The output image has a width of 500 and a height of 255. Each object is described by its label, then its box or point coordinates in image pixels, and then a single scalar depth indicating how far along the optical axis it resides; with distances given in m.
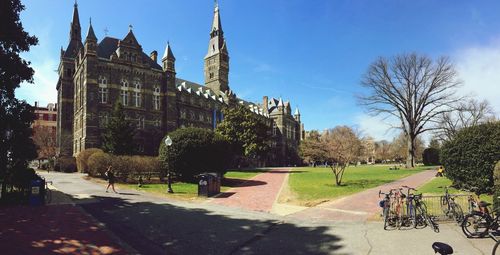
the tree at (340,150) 24.98
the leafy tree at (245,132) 50.31
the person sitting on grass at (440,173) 29.50
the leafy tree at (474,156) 17.25
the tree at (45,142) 65.36
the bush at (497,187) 10.59
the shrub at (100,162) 27.21
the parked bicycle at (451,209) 11.44
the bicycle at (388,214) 11.36
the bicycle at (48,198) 15.68
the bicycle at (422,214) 11.10
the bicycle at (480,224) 9.59
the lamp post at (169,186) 21.41
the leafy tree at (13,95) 14.59
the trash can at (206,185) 19.98
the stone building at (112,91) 45.50
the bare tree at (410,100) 45.00
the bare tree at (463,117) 55.79
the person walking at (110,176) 20.62
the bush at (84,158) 33.99
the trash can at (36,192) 14.64
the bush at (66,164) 42.25
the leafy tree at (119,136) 37.94
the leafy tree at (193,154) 26.81
